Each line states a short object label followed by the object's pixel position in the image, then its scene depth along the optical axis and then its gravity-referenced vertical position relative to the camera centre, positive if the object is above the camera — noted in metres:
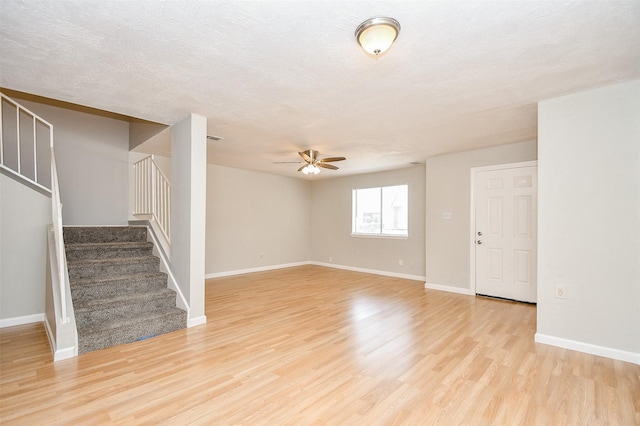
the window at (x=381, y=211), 6.79 +0.07
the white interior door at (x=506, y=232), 4.44 -0.28
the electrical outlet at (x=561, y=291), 2.92 -0.77
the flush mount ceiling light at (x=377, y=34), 1.77 +1.12
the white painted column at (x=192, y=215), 3.47 -0.03
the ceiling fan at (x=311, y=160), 4.82 +0.88
